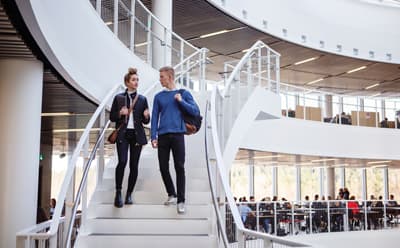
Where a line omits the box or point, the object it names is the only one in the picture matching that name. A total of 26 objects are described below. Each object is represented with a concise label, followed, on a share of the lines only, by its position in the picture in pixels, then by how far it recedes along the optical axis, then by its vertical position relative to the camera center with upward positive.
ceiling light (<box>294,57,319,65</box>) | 21.92 +4.56
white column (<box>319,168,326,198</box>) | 30.75 -0.34
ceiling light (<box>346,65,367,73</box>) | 23.27 +4.47
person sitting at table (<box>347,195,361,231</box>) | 16.20 -1.12
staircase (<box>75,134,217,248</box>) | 5.59 -0.46
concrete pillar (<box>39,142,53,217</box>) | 14.80 -0.01
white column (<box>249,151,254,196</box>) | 28.81 -0.19
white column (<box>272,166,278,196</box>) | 29.41 -0.28
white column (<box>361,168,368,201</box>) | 31.38 -0.41
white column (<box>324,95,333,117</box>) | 20.16 +2.44
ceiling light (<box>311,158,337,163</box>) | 21.20 +0.62
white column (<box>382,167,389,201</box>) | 31.88 -0.52
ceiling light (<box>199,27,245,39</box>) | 18.19 +4.68
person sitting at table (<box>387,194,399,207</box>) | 19.10 -0.97
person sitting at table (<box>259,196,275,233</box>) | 13.52 -0.96
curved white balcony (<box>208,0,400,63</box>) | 18.64 +5.48
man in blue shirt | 6.06 +0.48
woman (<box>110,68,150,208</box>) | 6.20 +0.57
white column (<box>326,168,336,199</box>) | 27.01 -0.31
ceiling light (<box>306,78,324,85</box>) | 26.02 +4.44
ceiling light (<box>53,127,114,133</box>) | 12.32 +1.01
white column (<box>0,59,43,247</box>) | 6.04 +0.36
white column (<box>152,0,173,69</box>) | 11.40 +2.64
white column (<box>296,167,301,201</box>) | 29.91 -0.39
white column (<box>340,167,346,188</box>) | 31.31 -0.07
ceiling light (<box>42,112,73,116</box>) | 10.17 +1.11
